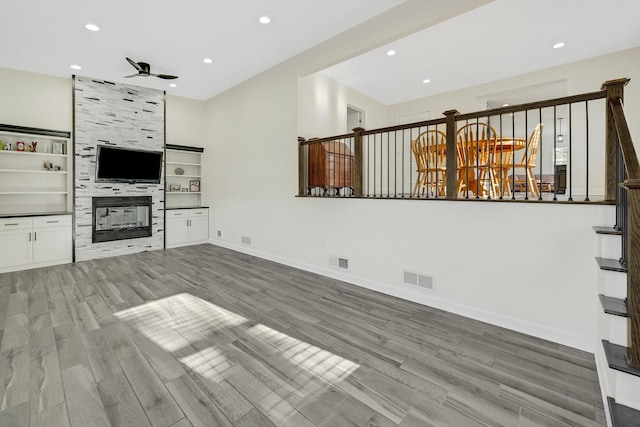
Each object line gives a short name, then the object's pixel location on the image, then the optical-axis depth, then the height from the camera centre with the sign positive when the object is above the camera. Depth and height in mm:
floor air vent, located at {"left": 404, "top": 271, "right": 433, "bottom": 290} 3152 -755
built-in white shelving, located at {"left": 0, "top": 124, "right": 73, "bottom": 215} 4770 +665
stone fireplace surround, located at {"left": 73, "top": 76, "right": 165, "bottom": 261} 5258 +1436
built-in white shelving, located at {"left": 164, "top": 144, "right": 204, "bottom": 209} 6492 +866
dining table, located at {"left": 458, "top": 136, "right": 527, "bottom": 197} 3541 +730
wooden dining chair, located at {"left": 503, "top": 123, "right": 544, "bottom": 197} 3472 +692
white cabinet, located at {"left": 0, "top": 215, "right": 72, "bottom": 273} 4469 -497
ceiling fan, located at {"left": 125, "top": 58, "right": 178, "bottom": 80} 4539 +2297
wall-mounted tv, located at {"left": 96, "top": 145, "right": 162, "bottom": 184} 5375 +925
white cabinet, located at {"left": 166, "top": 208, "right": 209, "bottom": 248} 6281 -334
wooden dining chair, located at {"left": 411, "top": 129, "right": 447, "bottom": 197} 4102 +888
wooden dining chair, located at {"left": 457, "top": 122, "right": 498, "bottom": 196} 3677 +707
